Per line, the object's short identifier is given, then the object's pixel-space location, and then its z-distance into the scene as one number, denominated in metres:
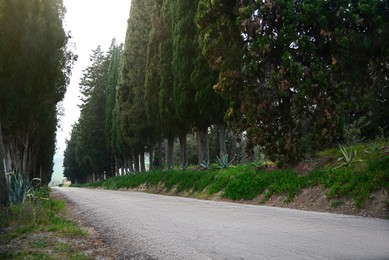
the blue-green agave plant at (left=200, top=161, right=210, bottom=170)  19.89
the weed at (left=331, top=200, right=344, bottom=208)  8.98
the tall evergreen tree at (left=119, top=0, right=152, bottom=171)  31.59
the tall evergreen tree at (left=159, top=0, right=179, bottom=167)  24.38
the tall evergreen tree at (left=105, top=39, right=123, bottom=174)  43.59
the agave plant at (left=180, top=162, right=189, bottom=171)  23.02
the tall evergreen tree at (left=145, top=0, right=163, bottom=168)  26.61
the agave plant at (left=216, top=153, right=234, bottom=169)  17.80
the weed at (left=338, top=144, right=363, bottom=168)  10.28
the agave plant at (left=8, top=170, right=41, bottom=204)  10.72
